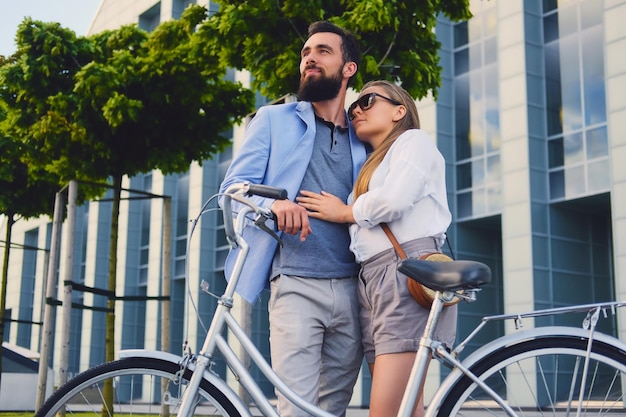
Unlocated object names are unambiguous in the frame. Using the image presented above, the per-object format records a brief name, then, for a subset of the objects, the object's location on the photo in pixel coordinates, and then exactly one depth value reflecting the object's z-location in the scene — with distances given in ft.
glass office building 61.00
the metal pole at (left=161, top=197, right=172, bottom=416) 29.85
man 10.16
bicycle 8.58
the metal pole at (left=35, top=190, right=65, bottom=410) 30.81
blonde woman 9.55
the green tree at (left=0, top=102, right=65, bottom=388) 40.40
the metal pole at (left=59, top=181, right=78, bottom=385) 27.86
